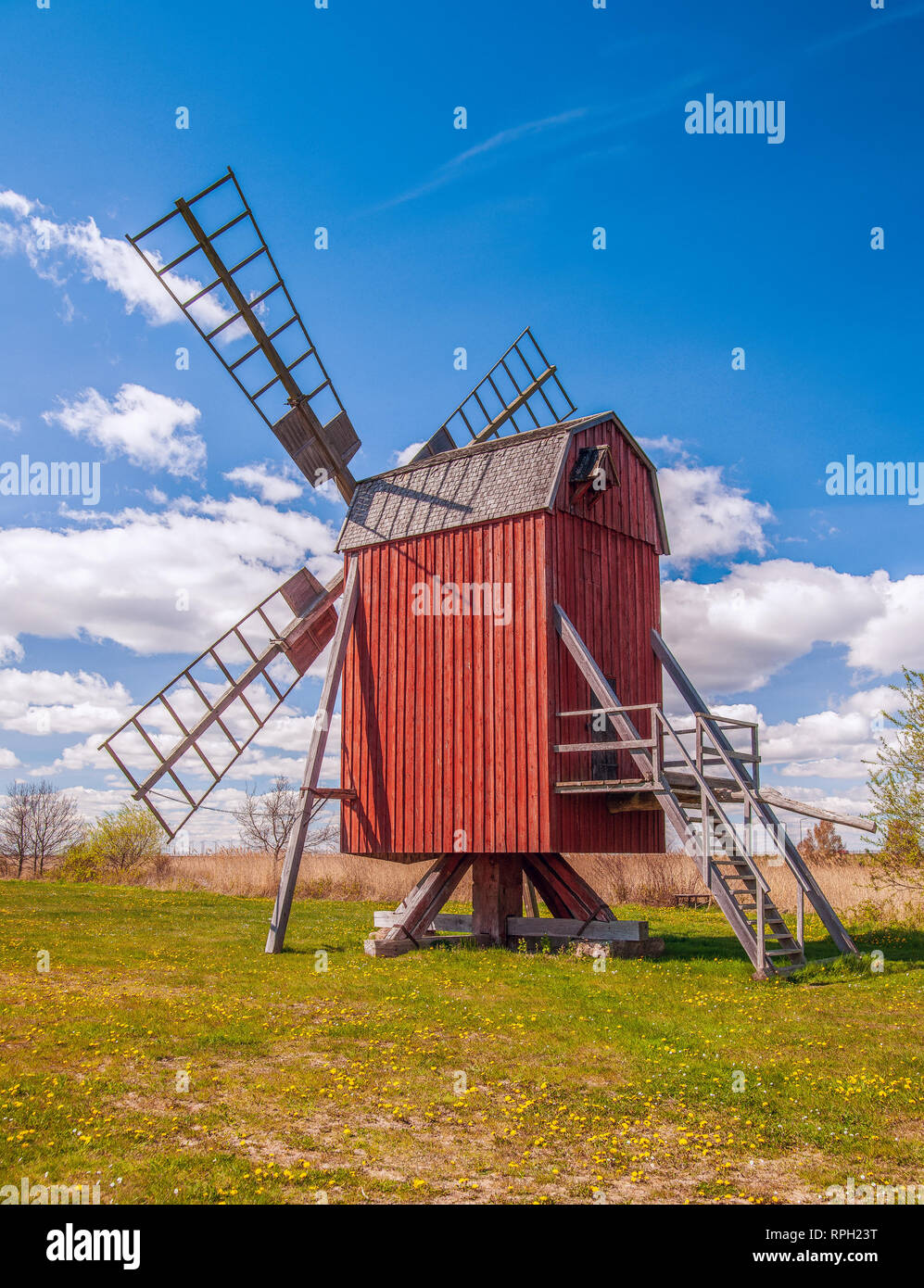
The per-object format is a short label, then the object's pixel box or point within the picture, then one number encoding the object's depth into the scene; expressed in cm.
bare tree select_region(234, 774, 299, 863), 4353
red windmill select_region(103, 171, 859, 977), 1581
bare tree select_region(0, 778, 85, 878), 4688
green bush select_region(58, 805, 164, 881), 3584
